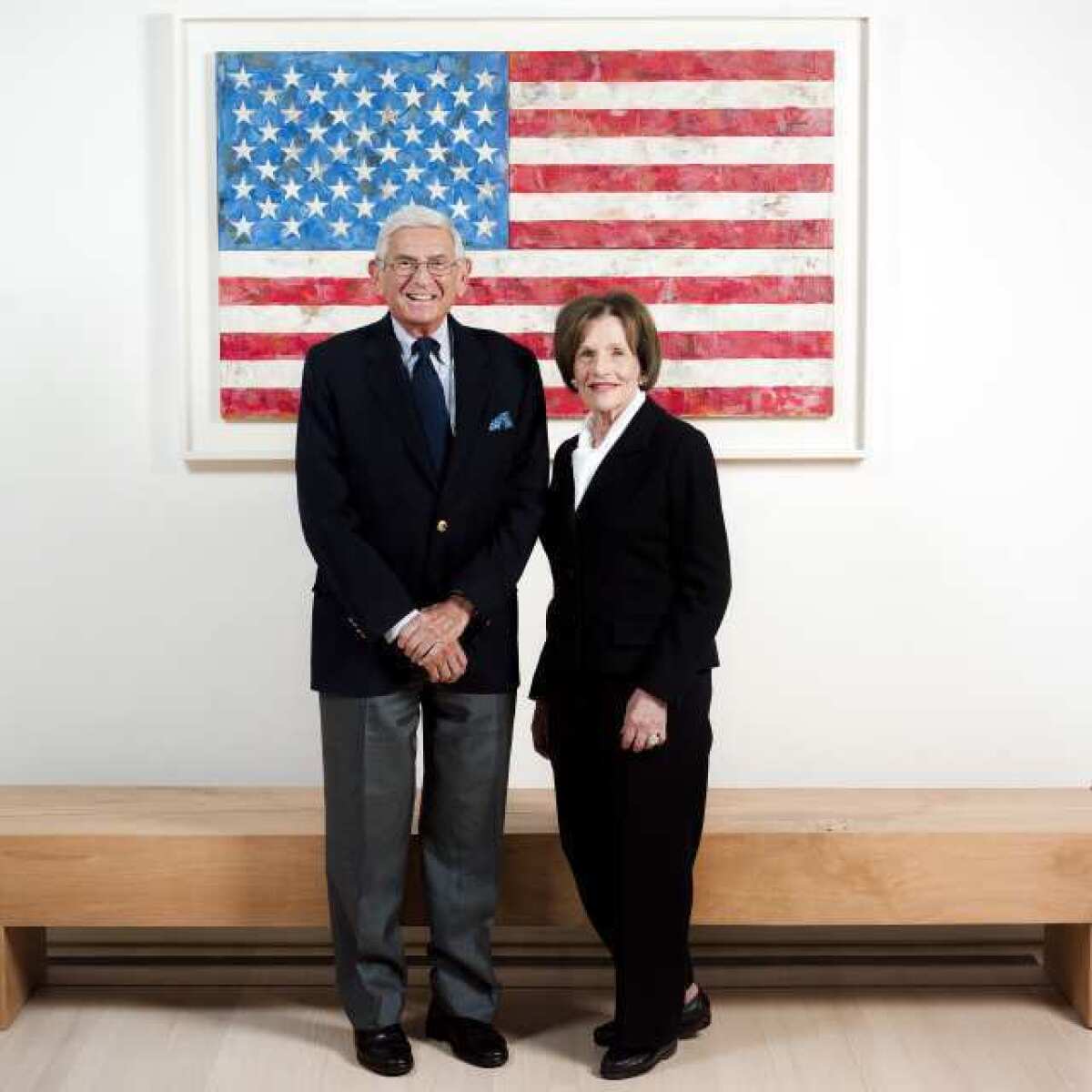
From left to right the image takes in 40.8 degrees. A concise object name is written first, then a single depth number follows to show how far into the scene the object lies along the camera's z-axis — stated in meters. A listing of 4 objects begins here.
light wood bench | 2.83
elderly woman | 2.48
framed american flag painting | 3.28
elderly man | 2.51
